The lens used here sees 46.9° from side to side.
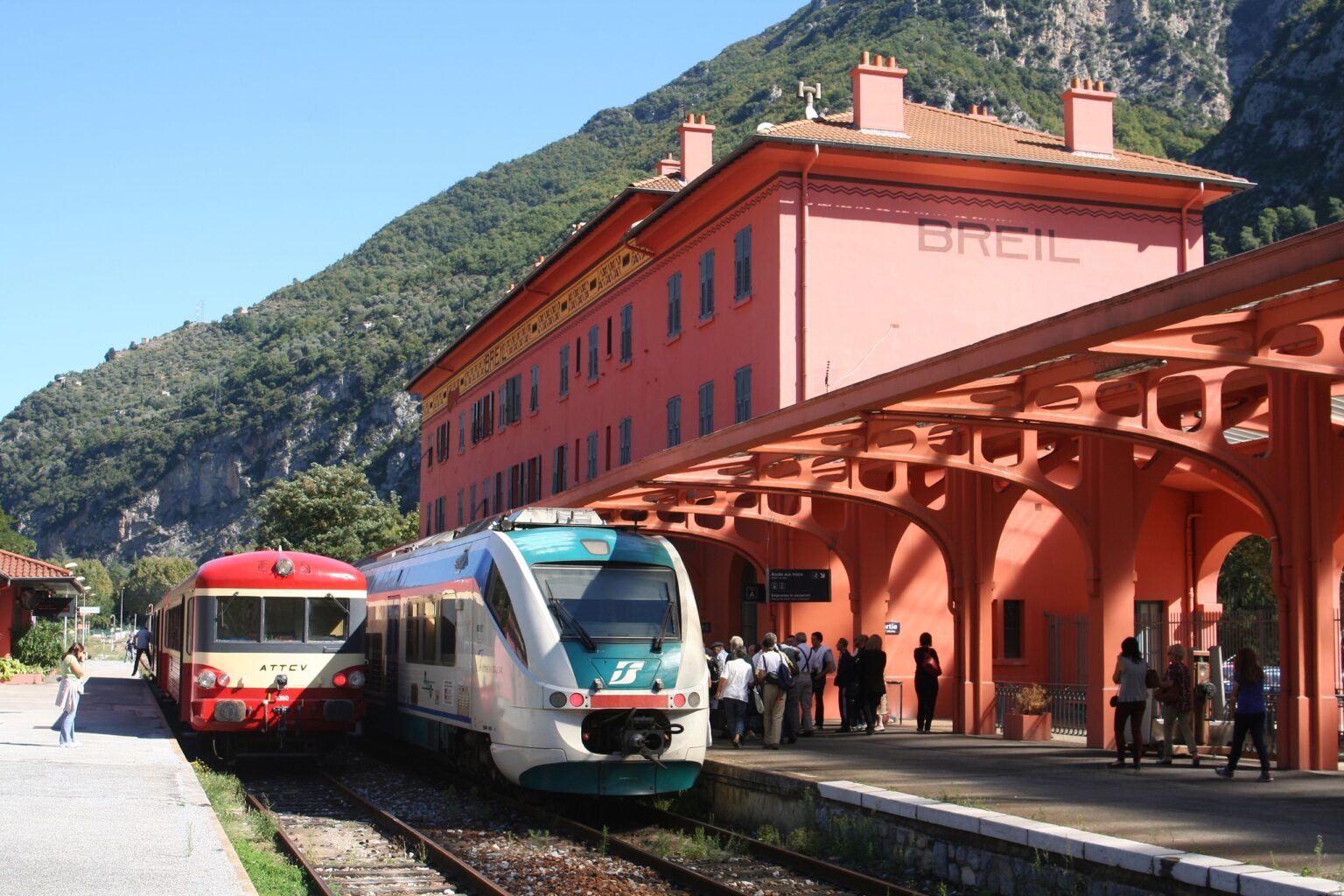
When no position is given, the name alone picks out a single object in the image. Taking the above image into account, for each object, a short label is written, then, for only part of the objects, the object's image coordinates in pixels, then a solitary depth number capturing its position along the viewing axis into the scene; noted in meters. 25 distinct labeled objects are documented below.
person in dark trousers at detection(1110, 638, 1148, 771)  15.78
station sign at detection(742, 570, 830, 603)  22.81
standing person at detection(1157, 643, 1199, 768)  16.16
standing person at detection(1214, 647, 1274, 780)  14.31
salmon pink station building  14.84
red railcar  19.78
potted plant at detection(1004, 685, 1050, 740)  19.72
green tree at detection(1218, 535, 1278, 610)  58.00
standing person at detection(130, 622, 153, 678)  47.75
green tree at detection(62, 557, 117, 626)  139.00
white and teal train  14.90
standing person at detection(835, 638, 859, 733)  21.34
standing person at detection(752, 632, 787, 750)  19.25
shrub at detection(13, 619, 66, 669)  43.97
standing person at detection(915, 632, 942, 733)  21.17
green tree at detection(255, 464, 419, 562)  78.12
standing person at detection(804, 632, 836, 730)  21.41
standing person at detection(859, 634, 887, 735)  21.08
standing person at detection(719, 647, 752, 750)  19.61
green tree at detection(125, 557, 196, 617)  138.12
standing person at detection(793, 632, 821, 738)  20.75
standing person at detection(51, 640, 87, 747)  18.94
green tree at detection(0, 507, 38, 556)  92.62
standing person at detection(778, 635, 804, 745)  19.67
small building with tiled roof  41.50
